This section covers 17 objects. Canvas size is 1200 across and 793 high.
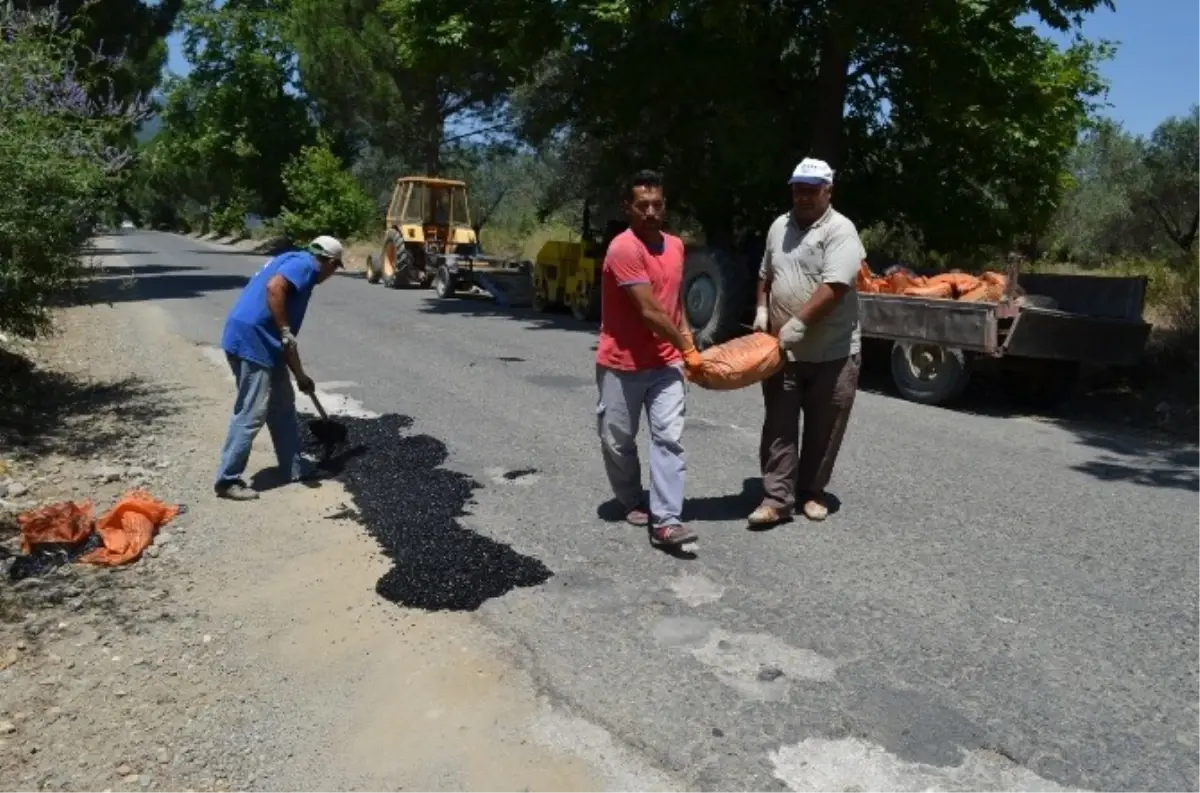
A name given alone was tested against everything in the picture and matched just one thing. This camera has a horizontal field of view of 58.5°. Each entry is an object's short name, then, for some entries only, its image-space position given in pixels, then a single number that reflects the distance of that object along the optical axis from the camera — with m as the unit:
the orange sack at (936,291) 10.30
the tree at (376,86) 31.86
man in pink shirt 5.00
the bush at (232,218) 55.61
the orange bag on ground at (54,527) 5.37
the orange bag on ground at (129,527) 5.32
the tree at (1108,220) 33.38
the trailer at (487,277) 20.58
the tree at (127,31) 21.44
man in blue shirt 6.26
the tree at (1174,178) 32.88
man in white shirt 5.16
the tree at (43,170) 7.48
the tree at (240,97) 41.56
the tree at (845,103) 14.16
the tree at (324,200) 36.44
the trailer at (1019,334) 9.36
